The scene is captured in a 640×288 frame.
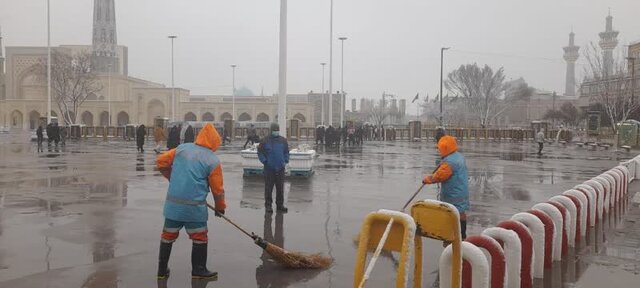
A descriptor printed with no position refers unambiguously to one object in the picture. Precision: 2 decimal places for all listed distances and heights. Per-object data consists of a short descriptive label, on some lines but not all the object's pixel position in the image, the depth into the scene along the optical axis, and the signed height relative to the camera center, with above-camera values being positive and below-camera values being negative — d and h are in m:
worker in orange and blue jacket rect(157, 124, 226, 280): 5.66 -0.71
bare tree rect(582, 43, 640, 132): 43.74 +3.22
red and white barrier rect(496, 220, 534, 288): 5.63 -1.24
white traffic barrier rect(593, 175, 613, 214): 10.20 -1.15
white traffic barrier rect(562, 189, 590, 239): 8.16 -1.17
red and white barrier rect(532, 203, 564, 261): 6.77 -1.23
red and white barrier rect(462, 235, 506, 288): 5.02 -1.20
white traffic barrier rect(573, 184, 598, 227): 8.74 -1.10
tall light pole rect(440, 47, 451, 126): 50.70 +5.77
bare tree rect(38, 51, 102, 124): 55.69 +4.79
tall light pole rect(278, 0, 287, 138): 14.65 +1.36
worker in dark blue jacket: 10.09 -0.77
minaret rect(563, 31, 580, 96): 182.50 +23.45
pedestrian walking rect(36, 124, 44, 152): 30.88 -0.86
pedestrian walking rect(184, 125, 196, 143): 15.29 -0.36
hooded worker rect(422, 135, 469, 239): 7.09 -0.65
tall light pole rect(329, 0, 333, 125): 35.22 +3.19
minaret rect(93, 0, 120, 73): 105.94 +16.51
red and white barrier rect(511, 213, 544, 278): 6.12 -1.28
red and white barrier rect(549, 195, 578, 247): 7.48 -1.15
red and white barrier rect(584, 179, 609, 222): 9.62 -1.13
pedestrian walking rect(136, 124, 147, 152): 28.17 -0.80
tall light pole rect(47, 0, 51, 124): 39.00 +6.25
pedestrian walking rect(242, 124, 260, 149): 20.28 -0.52
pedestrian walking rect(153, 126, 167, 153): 27.36 -0.67
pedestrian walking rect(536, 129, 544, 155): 31.45 -0.75
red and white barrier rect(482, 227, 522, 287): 5.40 -1.22
